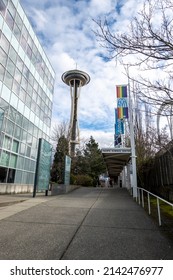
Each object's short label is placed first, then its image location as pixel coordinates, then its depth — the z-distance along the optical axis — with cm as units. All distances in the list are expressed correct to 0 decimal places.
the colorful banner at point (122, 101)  1473
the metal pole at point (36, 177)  1217
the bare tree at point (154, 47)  365
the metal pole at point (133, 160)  1292
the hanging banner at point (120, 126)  1786
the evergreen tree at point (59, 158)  2908
